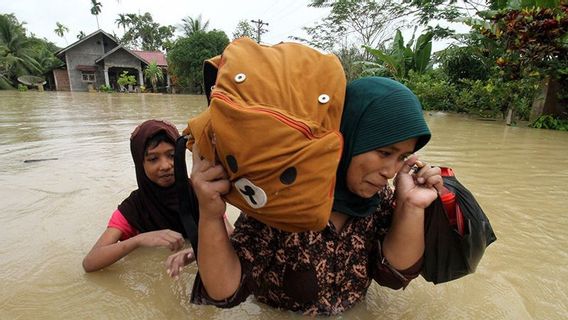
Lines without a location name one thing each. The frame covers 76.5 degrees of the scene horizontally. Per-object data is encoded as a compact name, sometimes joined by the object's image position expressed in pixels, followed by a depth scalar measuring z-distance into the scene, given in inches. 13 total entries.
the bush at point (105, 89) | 1067.4
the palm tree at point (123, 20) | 1679.4
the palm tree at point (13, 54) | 1088.2
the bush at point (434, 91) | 455.8
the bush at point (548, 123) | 312.3
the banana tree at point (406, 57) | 483.2
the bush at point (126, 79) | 1074.1
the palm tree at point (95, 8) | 1546.5
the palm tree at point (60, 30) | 1635.5
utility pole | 1180.2
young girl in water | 72.2
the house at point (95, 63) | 1118.4
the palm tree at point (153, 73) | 1115.3
